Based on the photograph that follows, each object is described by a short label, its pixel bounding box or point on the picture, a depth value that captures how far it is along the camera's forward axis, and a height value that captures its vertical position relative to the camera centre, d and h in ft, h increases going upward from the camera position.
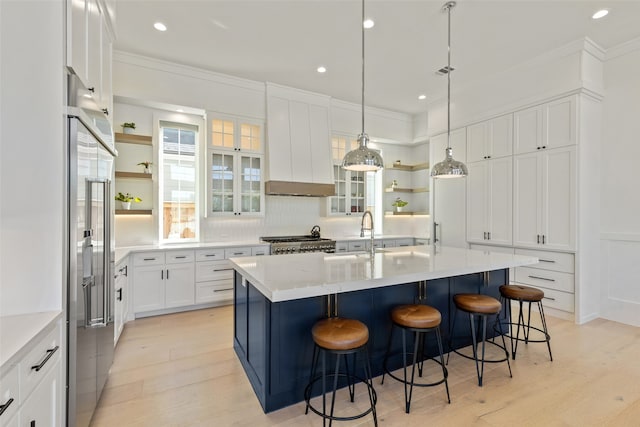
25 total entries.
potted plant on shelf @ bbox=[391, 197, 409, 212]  20.65 +0.62
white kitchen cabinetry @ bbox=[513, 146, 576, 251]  12.06 +0.61
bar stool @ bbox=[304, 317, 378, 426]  5.82 -2.45
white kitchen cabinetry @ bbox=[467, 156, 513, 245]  14.17 +0.60
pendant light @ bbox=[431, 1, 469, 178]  9.93 +1.48
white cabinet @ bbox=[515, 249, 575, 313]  12.17 -2.68
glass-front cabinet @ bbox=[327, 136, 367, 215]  18.26 +1.64
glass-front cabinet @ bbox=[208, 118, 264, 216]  14.80 +2.23
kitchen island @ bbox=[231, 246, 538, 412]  6.53 -2.17
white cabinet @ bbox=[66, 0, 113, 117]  5.13 +3.35
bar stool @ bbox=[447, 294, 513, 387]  7.83 -2.42
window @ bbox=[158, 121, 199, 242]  14.65 +1.53
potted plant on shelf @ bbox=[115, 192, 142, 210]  13.06 +0.57
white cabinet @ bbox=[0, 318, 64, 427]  3.43 -2.22
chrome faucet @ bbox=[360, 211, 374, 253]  9.38 -0.30
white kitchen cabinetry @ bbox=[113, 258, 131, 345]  9.88 -2.92
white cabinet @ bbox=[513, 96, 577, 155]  12.02 +3.65
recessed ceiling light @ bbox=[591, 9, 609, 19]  10.01 +6.65
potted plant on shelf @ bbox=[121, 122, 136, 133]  13.29 +3.77
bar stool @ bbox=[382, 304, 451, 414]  6.83 -2.43
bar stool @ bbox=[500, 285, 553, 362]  9.03 -2.47
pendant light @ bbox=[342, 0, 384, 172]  8.41 +1.50
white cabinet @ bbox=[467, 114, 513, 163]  14.11 +3.62
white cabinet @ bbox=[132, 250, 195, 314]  12.30 -2.80
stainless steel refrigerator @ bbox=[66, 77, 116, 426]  5.01 -0.84
